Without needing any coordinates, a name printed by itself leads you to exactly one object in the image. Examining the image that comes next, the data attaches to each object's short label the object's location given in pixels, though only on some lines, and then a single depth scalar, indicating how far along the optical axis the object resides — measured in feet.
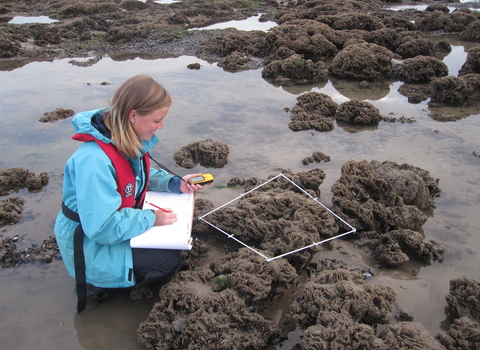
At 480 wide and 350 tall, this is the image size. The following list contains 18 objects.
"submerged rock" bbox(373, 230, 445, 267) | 10.97
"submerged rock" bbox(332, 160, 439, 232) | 12.79
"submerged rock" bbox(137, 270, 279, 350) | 8.14
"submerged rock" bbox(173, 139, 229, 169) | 17.37
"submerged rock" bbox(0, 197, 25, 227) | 13.14
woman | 7.80
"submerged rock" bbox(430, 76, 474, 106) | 23.85
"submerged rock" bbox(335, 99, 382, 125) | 21.06
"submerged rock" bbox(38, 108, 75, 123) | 21.49
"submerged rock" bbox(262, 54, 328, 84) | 28.53
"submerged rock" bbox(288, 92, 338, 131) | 20.71
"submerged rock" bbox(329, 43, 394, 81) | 28.45
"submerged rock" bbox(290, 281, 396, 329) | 8.32
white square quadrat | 10.09
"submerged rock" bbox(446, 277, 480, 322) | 8.95
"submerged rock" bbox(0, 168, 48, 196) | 15.24
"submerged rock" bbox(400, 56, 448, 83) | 27.76
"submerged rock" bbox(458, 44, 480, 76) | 28.30
